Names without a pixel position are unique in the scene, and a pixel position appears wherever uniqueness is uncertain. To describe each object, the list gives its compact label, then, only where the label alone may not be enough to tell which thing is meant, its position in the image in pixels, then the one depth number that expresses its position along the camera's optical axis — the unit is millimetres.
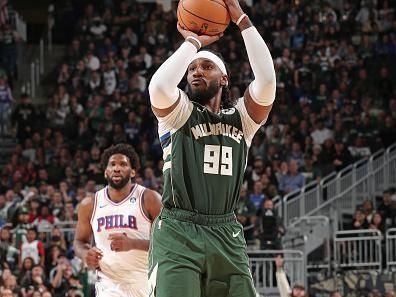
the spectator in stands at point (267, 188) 20562
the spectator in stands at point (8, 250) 17703
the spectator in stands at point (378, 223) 19391
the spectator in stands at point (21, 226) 18219
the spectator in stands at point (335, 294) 15888
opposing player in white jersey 9703
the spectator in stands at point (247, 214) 19203
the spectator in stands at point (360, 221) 19625
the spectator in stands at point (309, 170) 21844
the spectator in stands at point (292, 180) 21406
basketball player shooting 7035
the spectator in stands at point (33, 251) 17769
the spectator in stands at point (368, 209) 19598
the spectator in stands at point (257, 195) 20188
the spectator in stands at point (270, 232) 18719
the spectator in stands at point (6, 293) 15202
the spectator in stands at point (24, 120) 24547
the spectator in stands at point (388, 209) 19906
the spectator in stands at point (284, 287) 15055
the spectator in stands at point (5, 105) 24578
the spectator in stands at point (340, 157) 22359
